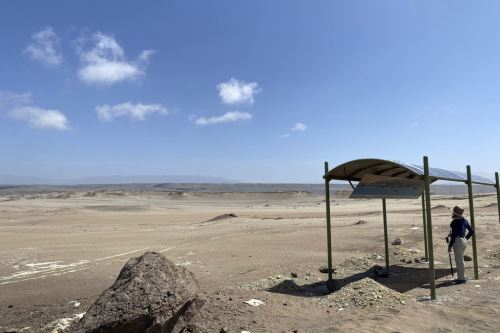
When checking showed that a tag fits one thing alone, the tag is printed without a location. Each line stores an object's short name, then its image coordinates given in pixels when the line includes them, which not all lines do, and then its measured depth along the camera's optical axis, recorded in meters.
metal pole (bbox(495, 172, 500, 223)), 13.94
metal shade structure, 10.87
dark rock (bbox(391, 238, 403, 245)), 15.96
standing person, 10.75
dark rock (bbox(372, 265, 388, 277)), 11.96
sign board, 11.02
